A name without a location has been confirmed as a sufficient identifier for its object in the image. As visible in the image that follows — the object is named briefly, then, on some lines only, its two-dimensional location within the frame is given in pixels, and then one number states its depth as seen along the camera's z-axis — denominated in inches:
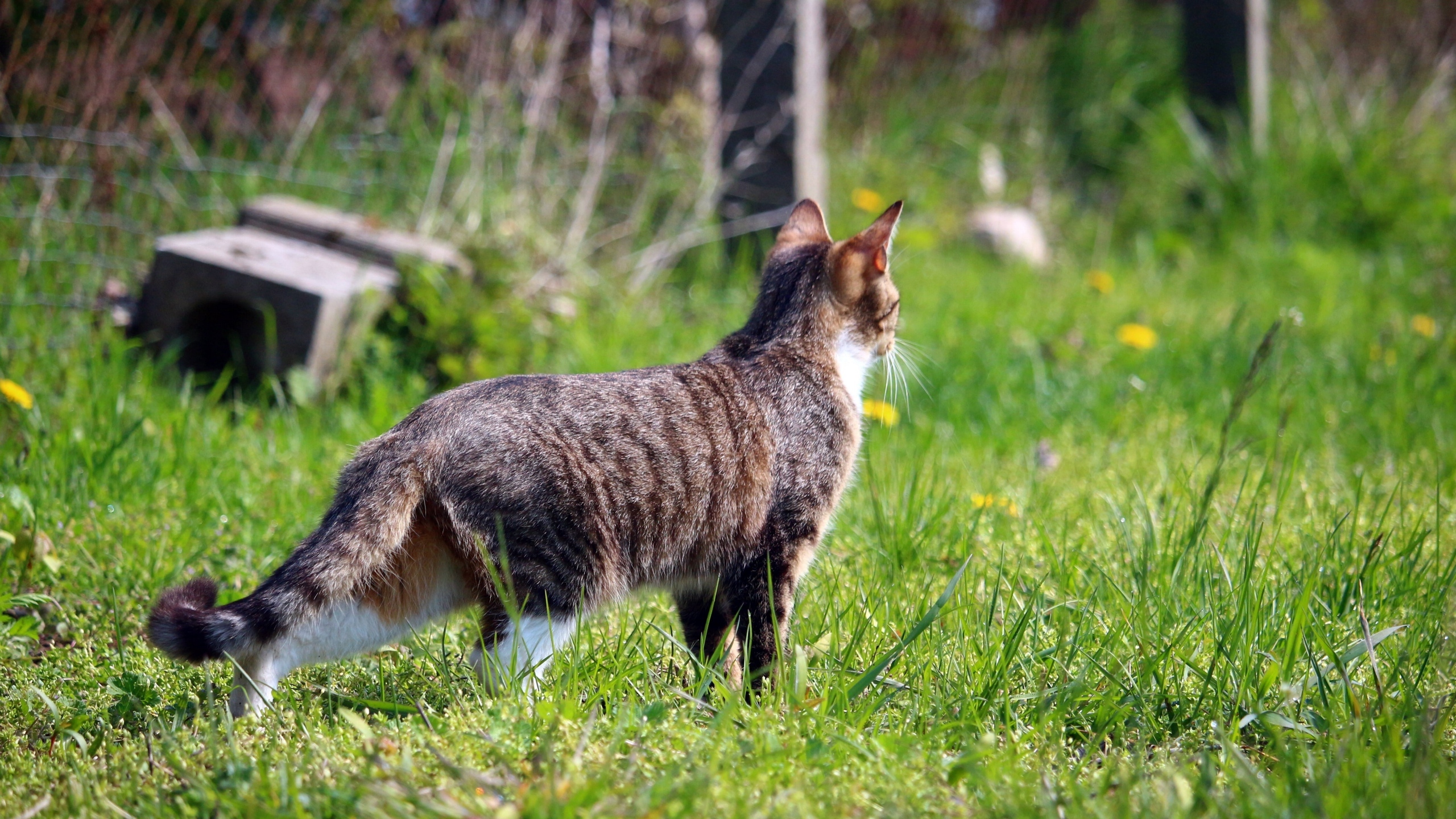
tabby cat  176.7
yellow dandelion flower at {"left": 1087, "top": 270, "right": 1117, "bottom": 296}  464.8
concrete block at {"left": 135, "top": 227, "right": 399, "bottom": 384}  323.9
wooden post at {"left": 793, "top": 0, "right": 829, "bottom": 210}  426.6
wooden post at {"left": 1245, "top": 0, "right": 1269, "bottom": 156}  566.3
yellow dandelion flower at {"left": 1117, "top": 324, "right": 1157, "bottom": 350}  395.9
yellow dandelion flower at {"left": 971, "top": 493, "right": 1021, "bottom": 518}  267.6
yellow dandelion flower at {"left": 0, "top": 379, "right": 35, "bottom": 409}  268.4
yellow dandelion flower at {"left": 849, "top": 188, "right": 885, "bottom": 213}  491.8
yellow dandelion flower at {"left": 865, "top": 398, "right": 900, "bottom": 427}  305.0
